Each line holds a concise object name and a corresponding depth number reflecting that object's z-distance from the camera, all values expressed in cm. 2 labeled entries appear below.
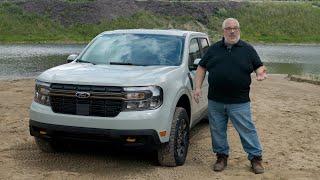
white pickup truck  605
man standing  622
